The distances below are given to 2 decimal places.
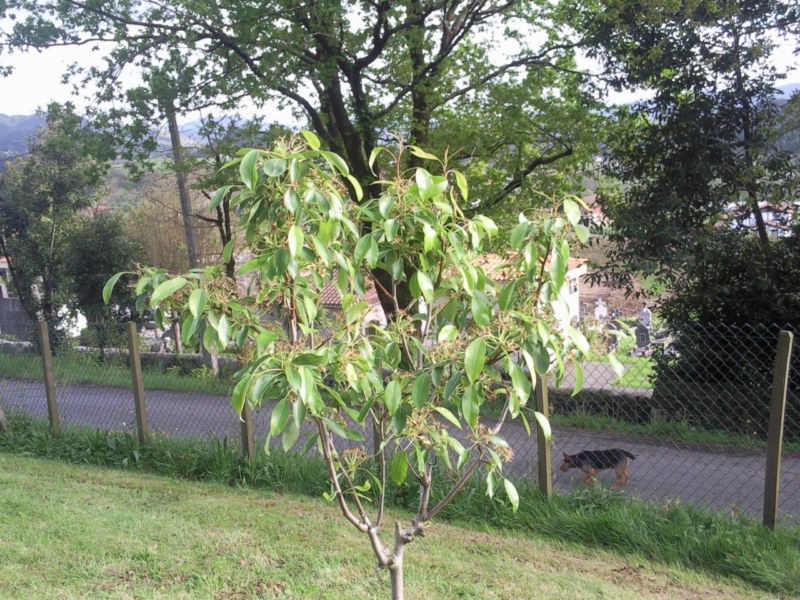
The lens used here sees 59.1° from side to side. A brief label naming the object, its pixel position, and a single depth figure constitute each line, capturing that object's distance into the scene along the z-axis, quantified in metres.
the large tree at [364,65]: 11.40
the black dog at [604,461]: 5.88
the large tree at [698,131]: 8.91
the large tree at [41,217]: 18.30
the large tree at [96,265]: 17.91
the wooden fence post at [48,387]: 7.50
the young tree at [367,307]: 2.21
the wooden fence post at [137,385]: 6.78
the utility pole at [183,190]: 14.56
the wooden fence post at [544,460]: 5.08
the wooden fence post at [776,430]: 4.45
